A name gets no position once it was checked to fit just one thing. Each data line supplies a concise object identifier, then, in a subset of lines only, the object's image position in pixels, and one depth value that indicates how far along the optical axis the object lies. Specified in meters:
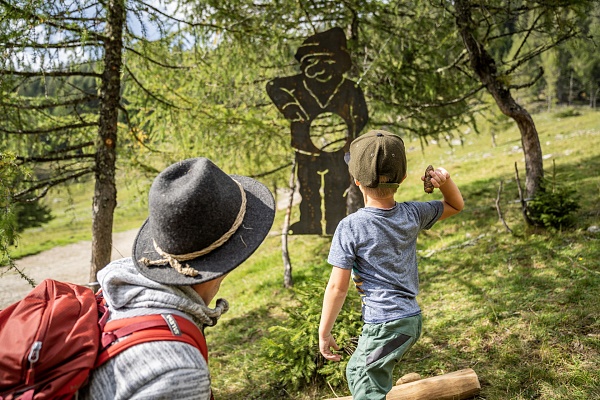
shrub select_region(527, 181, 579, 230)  5.77
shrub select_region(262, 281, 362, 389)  3.52
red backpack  1.19
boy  2.34
